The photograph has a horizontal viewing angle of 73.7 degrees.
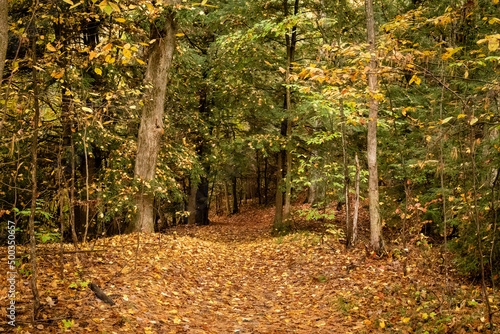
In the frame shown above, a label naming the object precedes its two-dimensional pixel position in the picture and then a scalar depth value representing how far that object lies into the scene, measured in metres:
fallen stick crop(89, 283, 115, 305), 4.98
